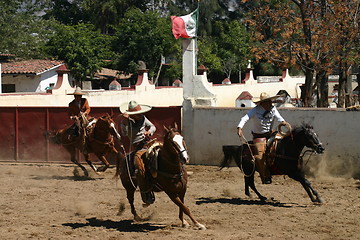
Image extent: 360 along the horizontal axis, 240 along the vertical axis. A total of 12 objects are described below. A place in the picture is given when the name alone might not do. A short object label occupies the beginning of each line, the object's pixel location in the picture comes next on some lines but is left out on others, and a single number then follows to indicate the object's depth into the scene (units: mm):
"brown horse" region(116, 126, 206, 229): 8891
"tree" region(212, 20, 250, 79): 64250
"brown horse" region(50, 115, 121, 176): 15242
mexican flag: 19094
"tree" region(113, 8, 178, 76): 56938
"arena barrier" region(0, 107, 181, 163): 19359
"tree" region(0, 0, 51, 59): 46562
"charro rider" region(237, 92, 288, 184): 11945
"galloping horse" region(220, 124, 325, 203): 11258
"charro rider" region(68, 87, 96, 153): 16109
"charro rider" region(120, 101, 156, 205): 10125
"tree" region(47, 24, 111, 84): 51719
